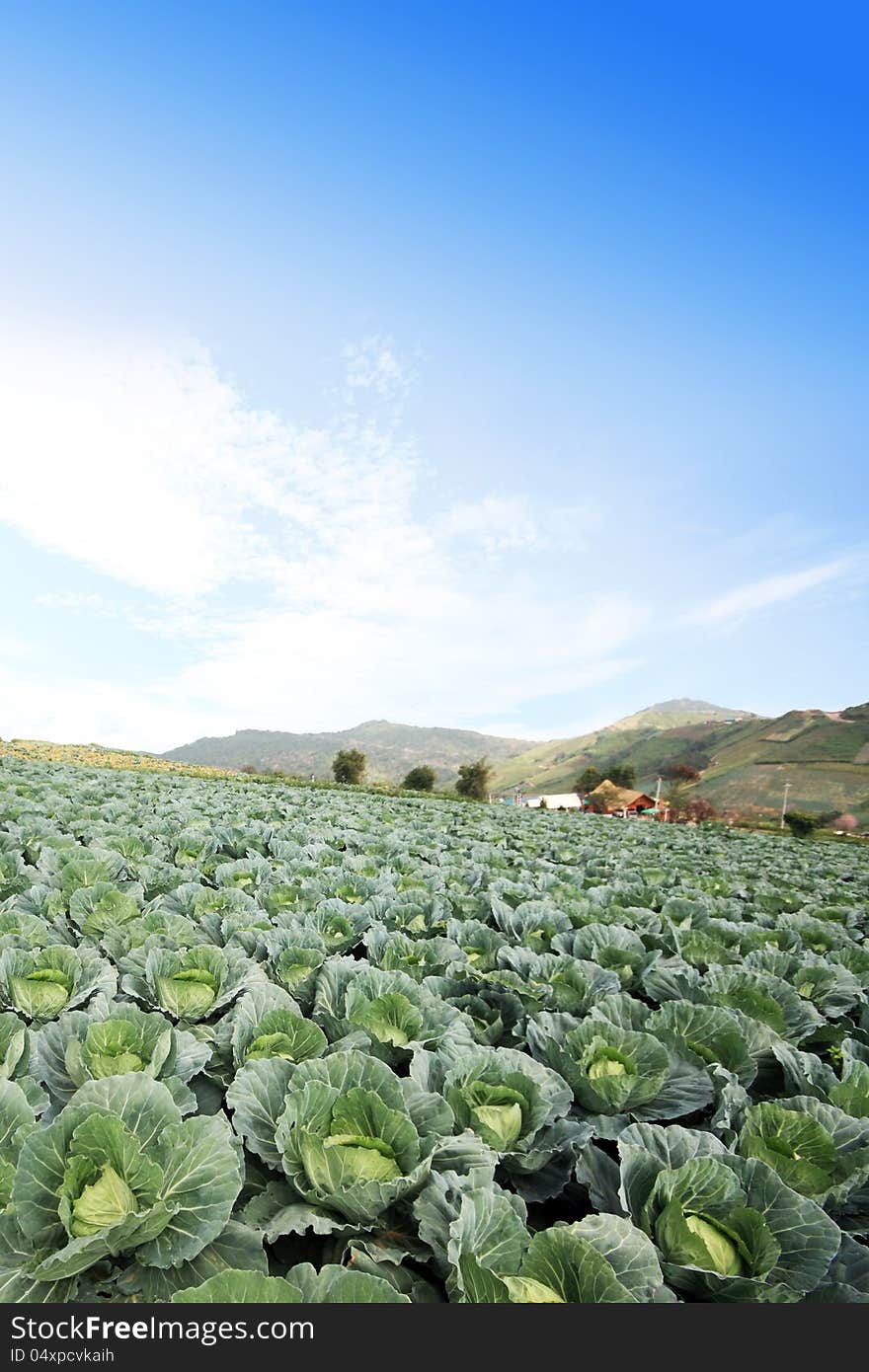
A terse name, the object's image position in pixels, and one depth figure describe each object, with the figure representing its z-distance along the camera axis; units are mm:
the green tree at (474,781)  87875
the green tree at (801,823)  45812
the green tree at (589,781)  107375
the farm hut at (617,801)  90250
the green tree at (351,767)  73875
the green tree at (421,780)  76062
